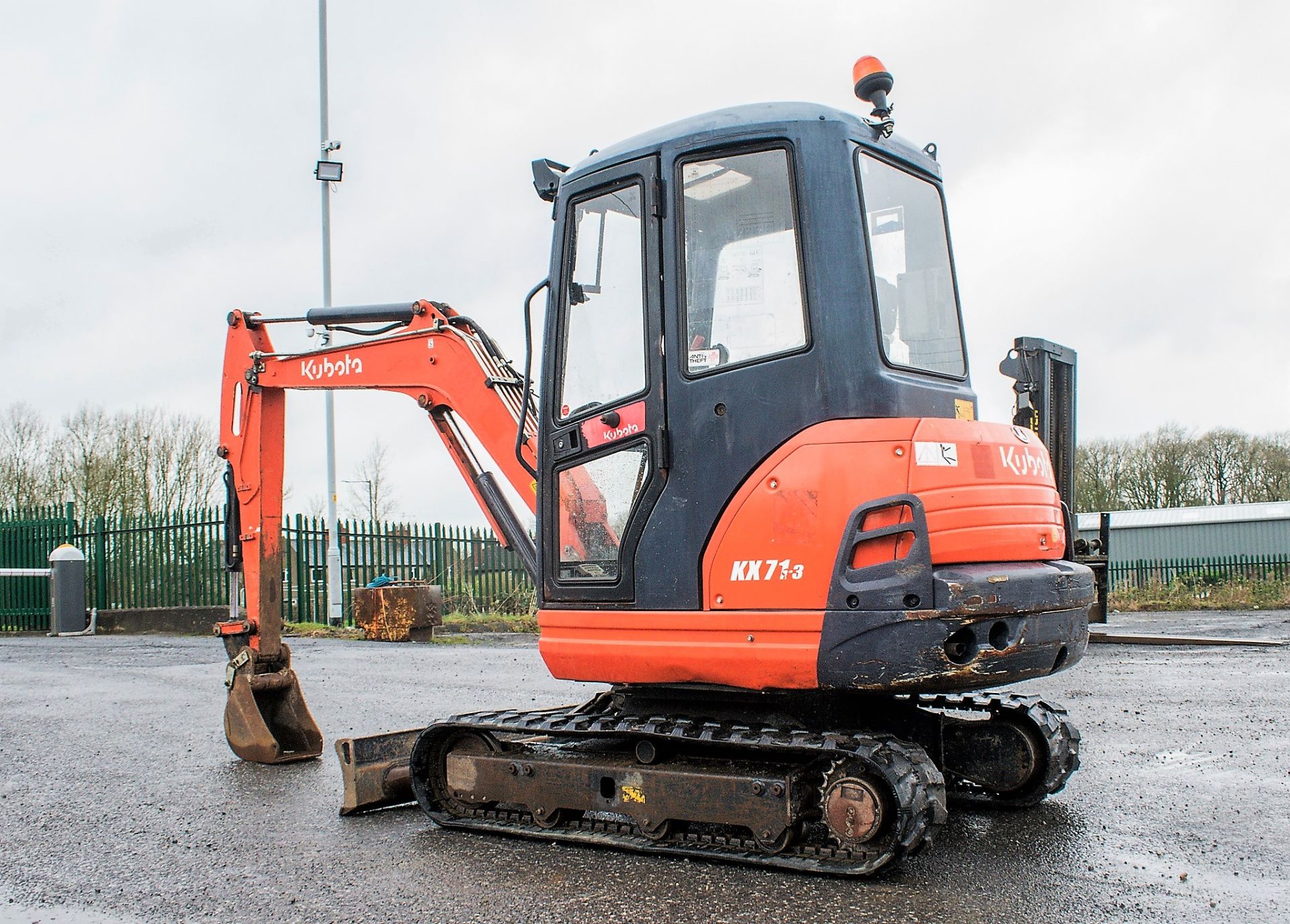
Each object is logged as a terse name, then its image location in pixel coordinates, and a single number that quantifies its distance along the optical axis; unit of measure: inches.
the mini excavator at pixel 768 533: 169.6
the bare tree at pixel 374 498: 1444.4
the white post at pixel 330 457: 745.6
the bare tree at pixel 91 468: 1149.7
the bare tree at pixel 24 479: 1157.7
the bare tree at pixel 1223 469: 1806.1
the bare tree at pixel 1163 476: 1802.4
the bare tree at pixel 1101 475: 1788.9
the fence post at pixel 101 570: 794.8
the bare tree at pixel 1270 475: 1797.5
